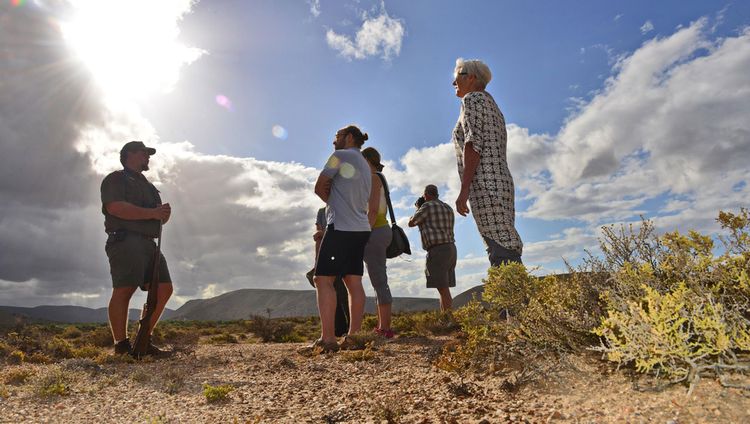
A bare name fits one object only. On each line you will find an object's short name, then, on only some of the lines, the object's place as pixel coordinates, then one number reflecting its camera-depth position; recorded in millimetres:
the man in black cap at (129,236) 5043
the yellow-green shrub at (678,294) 1798
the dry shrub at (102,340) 8477
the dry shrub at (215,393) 2949
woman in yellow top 5664
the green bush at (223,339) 9259
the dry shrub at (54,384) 3309
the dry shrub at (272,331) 9211
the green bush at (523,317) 2764
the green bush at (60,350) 6029
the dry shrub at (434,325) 6375
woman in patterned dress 3898
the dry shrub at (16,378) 3896
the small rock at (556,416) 1995
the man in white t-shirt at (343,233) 4539
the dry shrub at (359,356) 3945
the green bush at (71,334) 12146
